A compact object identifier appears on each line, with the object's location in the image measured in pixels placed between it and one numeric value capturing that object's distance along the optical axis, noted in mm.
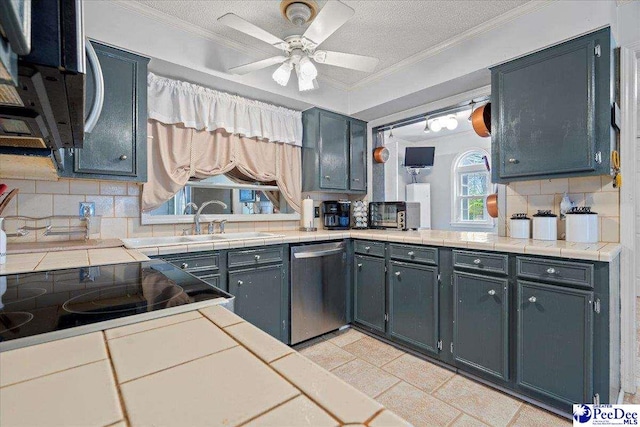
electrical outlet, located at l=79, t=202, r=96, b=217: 2133
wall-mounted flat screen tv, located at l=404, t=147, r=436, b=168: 5004
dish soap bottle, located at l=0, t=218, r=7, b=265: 1428
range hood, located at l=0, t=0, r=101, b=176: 410
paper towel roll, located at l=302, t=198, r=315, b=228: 3146
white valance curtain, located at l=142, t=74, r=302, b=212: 2375
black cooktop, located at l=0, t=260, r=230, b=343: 618
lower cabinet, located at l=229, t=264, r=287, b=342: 2225
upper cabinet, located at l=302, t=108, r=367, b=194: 3152
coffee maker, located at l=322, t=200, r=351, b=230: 3273
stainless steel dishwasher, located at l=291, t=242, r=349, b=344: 2551
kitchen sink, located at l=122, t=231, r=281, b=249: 2242
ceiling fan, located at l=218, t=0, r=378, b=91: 1681
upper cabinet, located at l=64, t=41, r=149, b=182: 1931
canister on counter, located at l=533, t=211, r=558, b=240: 2070
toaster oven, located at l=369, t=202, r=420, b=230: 3078
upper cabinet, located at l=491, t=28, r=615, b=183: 1830
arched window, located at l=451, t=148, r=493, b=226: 5836
